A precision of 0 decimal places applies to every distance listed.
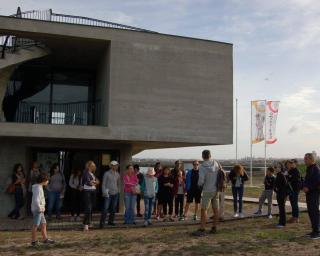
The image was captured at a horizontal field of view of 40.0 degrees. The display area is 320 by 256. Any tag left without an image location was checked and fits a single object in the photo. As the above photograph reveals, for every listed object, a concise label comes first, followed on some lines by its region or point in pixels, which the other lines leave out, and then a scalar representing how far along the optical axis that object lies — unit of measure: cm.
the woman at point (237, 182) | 1310
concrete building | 1381
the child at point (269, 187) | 1332
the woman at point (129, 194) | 1260
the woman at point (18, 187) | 1395
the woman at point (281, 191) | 1158
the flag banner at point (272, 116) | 3003
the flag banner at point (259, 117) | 3017
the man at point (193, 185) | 1322
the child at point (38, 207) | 933
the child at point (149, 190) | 1270
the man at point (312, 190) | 1001
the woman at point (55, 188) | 1352
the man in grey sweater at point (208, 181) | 1056
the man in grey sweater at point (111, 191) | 1212
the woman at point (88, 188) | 1168
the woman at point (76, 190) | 1384
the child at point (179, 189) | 1384
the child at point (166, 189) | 1358
